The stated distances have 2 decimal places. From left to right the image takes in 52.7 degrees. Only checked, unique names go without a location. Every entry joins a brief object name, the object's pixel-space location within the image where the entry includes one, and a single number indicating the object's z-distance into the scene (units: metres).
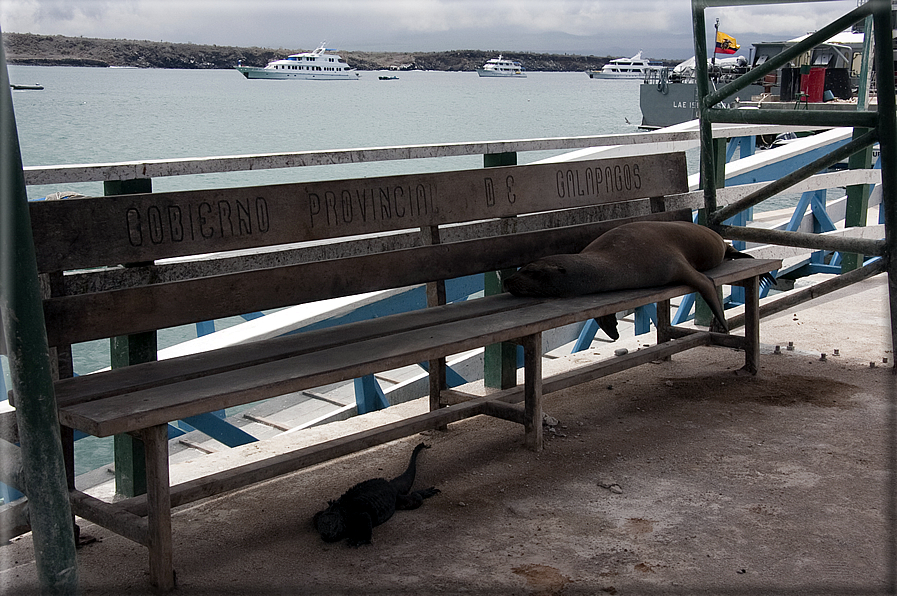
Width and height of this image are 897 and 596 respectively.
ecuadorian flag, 31.45
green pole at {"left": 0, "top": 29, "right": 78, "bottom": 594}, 1.75
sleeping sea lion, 3.66
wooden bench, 2.47
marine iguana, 2.65
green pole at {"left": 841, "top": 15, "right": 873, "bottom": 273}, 6.05
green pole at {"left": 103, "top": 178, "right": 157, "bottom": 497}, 2.90
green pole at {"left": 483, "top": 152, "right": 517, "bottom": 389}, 4.13
